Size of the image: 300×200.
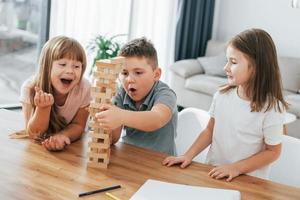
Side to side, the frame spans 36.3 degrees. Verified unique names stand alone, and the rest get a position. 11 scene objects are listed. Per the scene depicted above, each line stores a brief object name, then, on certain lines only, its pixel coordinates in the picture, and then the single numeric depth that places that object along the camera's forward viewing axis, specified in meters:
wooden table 1.24
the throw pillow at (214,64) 5.03
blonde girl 1.68
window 4.19
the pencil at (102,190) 1.22
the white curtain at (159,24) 5.02
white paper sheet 1.24
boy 1.59
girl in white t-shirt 1.61
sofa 4.75
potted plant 4.44
